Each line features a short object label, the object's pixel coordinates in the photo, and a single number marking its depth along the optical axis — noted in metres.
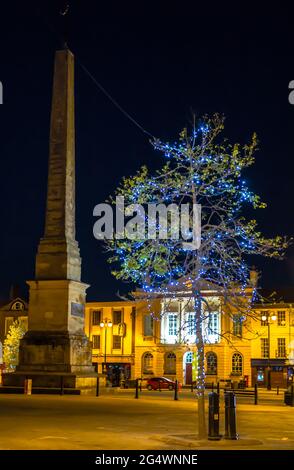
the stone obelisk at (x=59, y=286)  29.77
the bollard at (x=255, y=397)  31.25
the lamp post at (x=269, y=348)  66.62
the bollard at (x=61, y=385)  28.18
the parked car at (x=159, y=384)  52.47
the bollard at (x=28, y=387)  28.84
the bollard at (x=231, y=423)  14.43
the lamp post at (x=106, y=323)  58.33
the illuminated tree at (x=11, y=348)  73.44
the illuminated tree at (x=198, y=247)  15.80
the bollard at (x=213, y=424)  14.28
